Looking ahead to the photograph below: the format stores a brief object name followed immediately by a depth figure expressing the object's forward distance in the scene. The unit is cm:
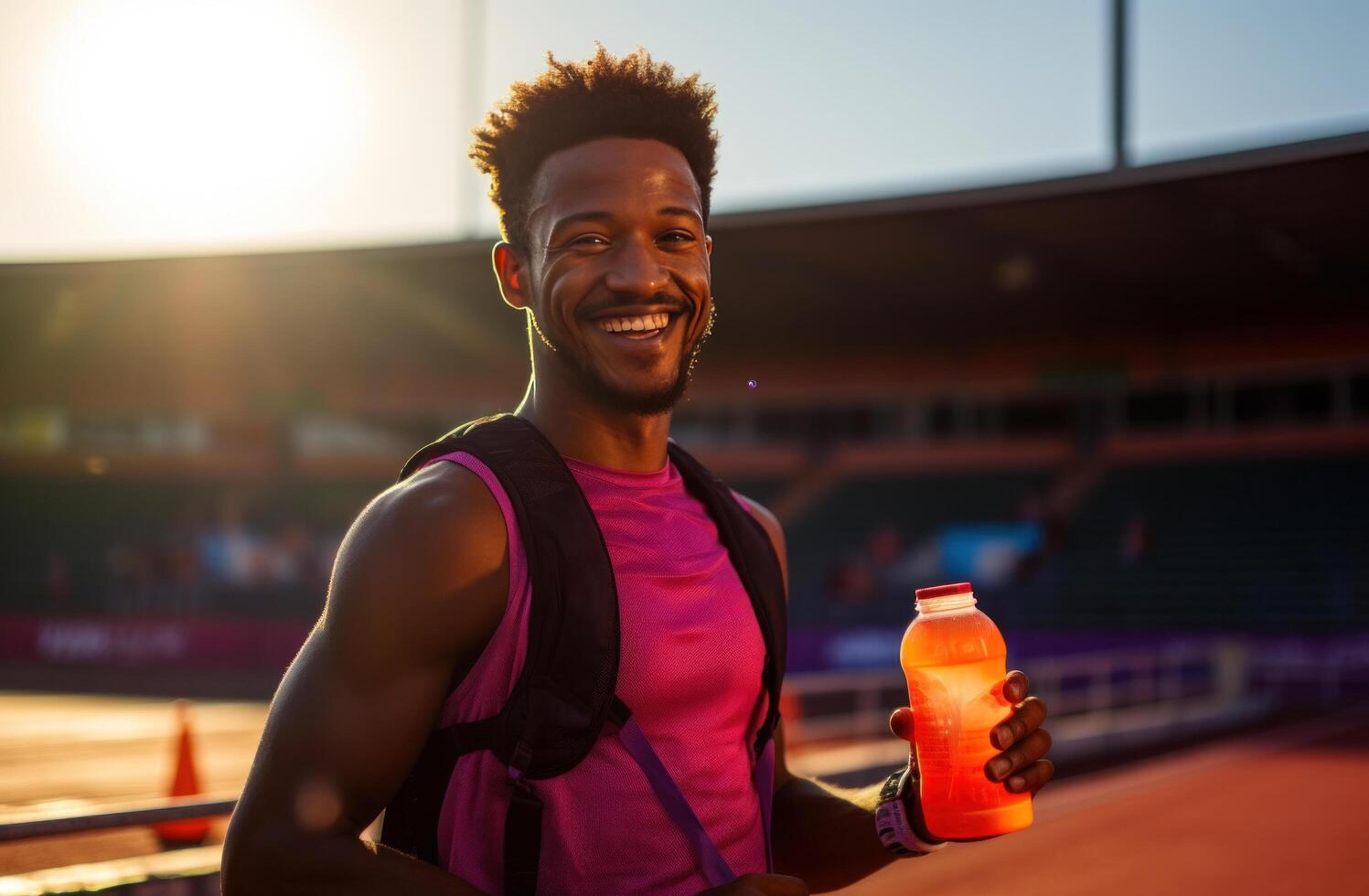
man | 197
